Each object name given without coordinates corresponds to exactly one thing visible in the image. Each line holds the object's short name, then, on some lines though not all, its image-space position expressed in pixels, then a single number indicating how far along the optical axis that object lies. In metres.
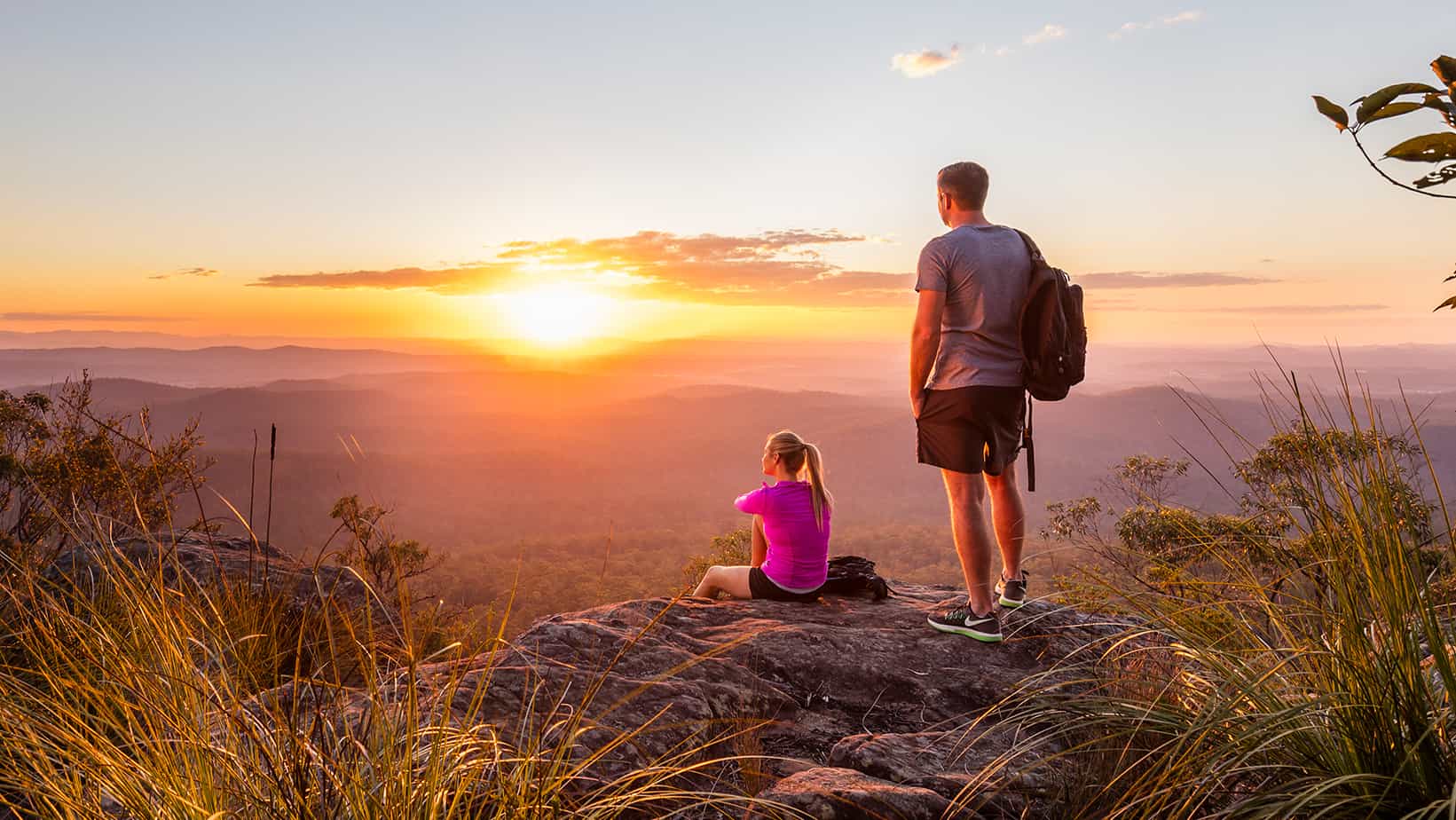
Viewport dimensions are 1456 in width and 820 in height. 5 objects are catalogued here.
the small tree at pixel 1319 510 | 2.22
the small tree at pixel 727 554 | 13.77
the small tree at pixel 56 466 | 9.12
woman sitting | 5.06
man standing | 4.21
